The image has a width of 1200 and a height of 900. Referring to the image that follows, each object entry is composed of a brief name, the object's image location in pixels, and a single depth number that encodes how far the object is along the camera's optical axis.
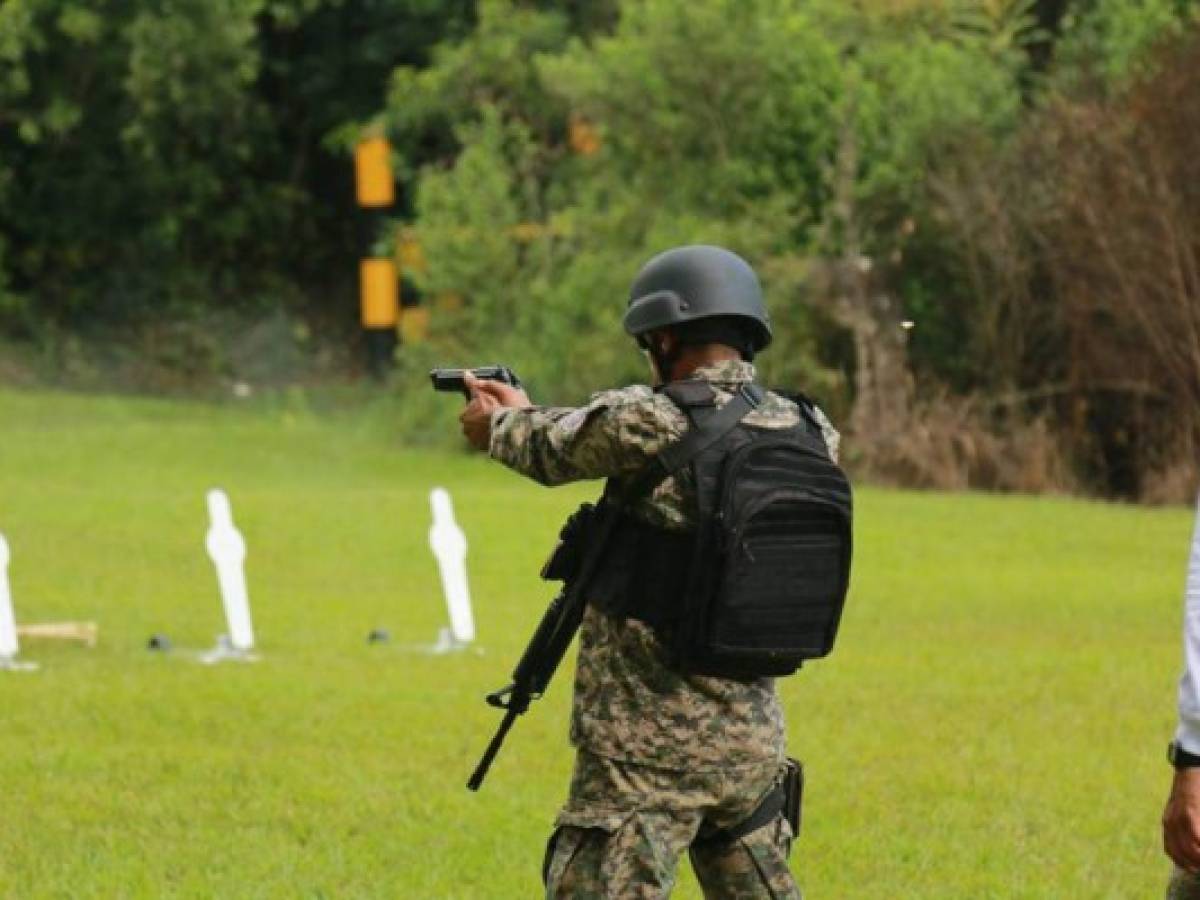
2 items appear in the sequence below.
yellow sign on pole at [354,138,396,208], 51.03
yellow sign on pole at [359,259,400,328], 49.56
